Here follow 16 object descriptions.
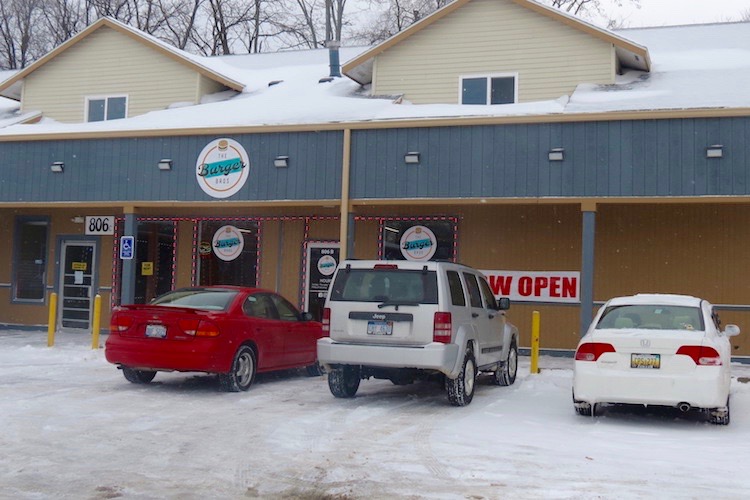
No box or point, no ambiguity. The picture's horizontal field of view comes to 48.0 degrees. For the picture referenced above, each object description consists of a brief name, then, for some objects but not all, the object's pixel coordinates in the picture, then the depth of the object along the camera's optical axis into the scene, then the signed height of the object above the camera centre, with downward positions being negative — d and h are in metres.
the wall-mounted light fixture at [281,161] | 16.41 +2.08
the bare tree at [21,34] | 41.72 +11.35
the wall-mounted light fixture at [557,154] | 14.71 +2.13
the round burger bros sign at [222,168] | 16.78 +1.96
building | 14.80 +2.00
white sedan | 9.01 -0.93
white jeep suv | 10.14 -0.68
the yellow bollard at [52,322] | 16.44 -1.21
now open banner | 17.81 -0.21
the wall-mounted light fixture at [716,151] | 13.89 +2.14
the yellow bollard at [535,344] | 13.86 -1.14
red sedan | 10.99 -0.95
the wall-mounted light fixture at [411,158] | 15.62 +2.11
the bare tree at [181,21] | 40.44 +11.81
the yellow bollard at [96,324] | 16.16 -1.20
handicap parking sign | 16.89 +0.28
